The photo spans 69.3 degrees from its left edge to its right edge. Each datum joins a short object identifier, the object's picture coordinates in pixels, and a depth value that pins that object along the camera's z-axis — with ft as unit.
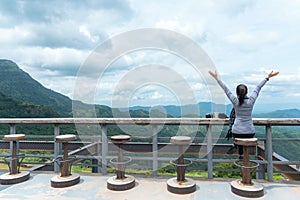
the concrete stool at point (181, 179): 8.62
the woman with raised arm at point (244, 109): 8.98
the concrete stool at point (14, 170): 10.03
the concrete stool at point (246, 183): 8.11
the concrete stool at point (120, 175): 9.07
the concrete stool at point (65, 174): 9.53
